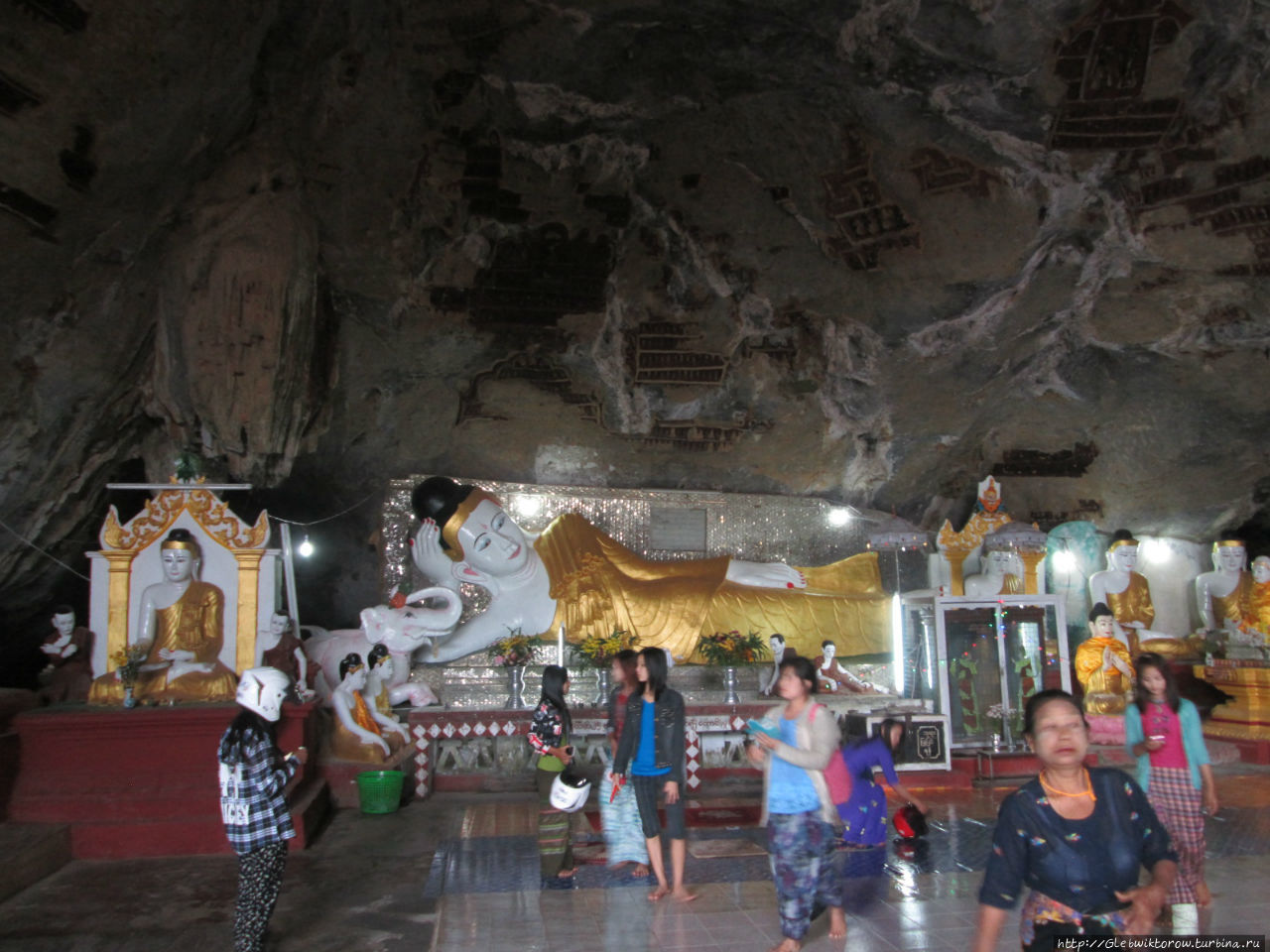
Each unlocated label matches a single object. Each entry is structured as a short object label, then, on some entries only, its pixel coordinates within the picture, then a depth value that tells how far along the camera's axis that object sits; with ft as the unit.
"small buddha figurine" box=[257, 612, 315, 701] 21.63
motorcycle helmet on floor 16.63
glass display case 26.23
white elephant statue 25.23
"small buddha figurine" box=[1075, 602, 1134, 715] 28.71
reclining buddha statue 28.19
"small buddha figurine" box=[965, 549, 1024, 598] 31.76
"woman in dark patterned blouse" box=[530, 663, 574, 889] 14.75
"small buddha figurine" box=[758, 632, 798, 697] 26.68
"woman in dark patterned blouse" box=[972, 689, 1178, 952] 6.75
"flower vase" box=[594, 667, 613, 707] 25.18
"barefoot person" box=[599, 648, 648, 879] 15.17
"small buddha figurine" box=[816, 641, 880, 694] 26.94
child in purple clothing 15.71
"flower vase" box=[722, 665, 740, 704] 25.90
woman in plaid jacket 11.35
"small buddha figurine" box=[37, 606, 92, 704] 21.97
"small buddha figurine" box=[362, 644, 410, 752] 23.35
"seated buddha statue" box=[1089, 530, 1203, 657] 33.83
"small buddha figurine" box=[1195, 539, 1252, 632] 34.58
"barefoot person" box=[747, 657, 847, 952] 10.88
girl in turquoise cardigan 12.22
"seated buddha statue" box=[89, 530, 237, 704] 20.27
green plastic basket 20.83
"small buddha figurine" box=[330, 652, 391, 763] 22.20
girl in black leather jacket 13.50
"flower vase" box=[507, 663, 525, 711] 25.27
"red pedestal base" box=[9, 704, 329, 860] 17.65
